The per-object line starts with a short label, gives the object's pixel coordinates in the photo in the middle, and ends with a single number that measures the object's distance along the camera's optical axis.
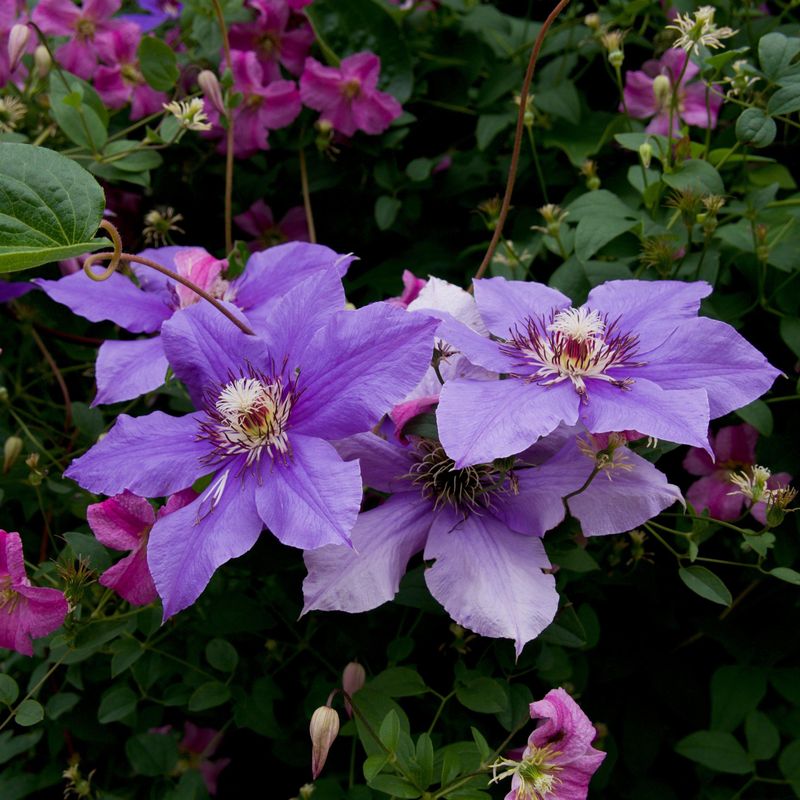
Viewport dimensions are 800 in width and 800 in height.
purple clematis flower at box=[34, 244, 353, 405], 0.75
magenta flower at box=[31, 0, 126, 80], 1.10
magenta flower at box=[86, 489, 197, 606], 0.66
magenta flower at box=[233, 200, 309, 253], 1.17
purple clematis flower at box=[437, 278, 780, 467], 0.56
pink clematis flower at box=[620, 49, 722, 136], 1.01
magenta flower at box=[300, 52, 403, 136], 1.04
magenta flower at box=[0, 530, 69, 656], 0.66
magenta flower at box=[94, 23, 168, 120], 1.08
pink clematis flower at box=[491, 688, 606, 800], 0.58
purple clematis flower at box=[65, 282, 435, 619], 0.57
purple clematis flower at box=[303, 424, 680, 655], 0.58
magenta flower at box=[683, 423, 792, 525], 0.89
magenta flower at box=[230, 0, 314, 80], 1.08
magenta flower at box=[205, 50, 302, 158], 1.04
